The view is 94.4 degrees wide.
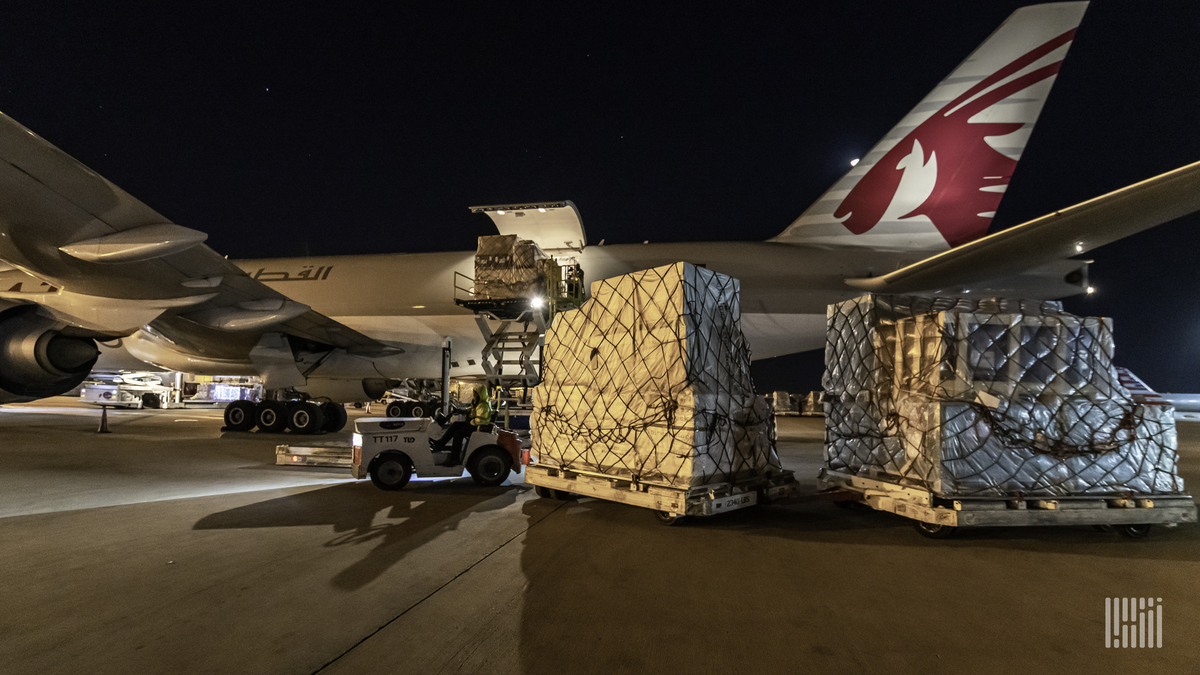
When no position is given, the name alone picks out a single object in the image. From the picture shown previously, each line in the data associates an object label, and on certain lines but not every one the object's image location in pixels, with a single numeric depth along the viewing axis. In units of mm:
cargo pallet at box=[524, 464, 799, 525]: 5664
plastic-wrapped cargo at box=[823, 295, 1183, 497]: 5574
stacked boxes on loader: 13281
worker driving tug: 7992
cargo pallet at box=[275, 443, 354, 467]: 9172
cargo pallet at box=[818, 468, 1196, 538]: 5289
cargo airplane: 7543
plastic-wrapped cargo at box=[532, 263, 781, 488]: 6031
